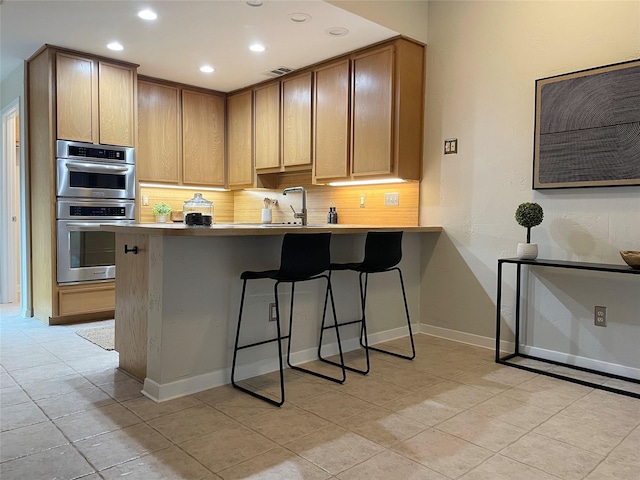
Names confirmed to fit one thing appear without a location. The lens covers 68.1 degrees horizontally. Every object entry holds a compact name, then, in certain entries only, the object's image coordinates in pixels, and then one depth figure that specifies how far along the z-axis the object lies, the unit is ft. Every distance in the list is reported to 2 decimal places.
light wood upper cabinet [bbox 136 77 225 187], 16.72
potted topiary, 10.34
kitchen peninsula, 8.43
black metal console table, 9.10
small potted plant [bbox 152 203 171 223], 17.66
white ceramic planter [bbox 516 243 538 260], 10.53
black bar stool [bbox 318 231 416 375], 10.45
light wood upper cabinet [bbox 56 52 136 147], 13.85
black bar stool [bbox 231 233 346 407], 8.51
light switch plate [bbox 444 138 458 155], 12.73
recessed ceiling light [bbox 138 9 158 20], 11.21
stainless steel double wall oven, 13.97
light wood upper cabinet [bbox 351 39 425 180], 12.87
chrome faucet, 12.92
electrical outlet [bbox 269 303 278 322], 9.97
